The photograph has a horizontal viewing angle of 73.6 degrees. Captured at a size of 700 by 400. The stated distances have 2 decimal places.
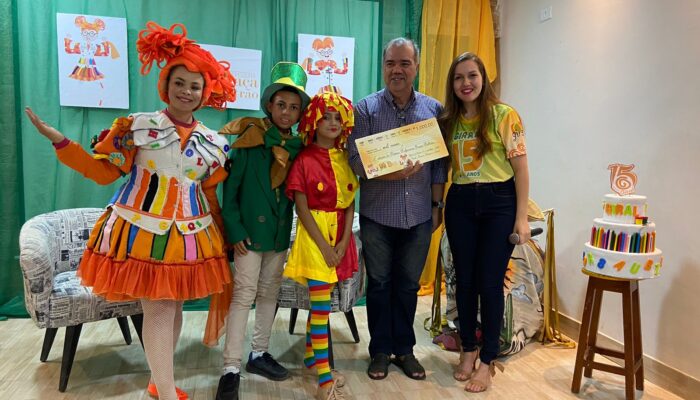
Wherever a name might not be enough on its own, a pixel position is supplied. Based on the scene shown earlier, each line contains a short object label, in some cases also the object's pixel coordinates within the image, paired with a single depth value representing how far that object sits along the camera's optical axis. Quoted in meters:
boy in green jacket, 1.82
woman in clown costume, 1.59
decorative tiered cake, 1.91
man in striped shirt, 2.01
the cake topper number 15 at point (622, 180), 1.99
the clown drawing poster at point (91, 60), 2.64
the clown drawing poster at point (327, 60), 2.95
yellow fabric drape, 3.11
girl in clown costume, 1.85
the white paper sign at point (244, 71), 2.84
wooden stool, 1.96
